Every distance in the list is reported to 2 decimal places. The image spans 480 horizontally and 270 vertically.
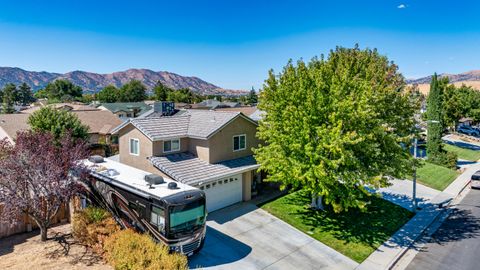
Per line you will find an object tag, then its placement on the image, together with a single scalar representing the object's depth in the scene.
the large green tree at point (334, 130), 15.50
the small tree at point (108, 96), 110.50
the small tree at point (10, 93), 99.05
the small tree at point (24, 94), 111.15
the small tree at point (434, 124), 37.50
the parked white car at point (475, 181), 27.96
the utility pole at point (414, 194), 21.75
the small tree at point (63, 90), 112.38
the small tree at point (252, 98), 132.05
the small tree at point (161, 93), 105.45
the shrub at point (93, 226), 13.55
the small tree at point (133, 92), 114.00
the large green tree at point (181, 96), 107.19
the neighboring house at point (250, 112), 36.03
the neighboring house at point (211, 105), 79.31
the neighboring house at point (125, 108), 60.27
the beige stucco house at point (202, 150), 19.53
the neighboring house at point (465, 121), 68.66
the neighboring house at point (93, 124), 33.34
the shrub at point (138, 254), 10.66
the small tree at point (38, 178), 13.15
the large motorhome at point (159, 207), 12.67
